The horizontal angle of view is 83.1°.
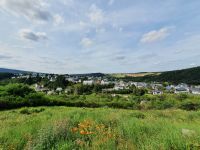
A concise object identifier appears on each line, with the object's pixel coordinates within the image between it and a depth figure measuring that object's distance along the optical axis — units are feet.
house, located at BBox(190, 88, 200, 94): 191.52
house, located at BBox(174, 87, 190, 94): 198.82
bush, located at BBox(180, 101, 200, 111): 74.50
